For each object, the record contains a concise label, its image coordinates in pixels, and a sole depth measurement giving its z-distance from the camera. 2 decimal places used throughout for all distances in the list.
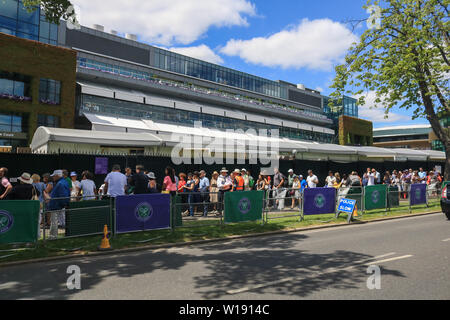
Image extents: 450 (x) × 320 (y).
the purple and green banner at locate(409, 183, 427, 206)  15.31
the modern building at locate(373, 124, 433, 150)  89.38
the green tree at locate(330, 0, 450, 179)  17.23
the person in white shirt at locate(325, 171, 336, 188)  15.57
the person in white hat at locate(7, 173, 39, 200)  8.10
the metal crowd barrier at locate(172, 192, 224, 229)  9.57
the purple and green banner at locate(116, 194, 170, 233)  8.62
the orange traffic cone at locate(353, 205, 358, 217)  12.85
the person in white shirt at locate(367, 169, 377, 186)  18.58
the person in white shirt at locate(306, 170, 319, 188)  15.85
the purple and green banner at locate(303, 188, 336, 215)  11.73
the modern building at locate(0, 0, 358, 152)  37.44
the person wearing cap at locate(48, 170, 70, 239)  8.02
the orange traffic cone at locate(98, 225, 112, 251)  7.59
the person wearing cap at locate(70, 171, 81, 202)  11.16
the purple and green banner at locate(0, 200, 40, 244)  7.05
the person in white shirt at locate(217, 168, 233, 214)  12.75
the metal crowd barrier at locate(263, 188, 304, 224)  11.12
